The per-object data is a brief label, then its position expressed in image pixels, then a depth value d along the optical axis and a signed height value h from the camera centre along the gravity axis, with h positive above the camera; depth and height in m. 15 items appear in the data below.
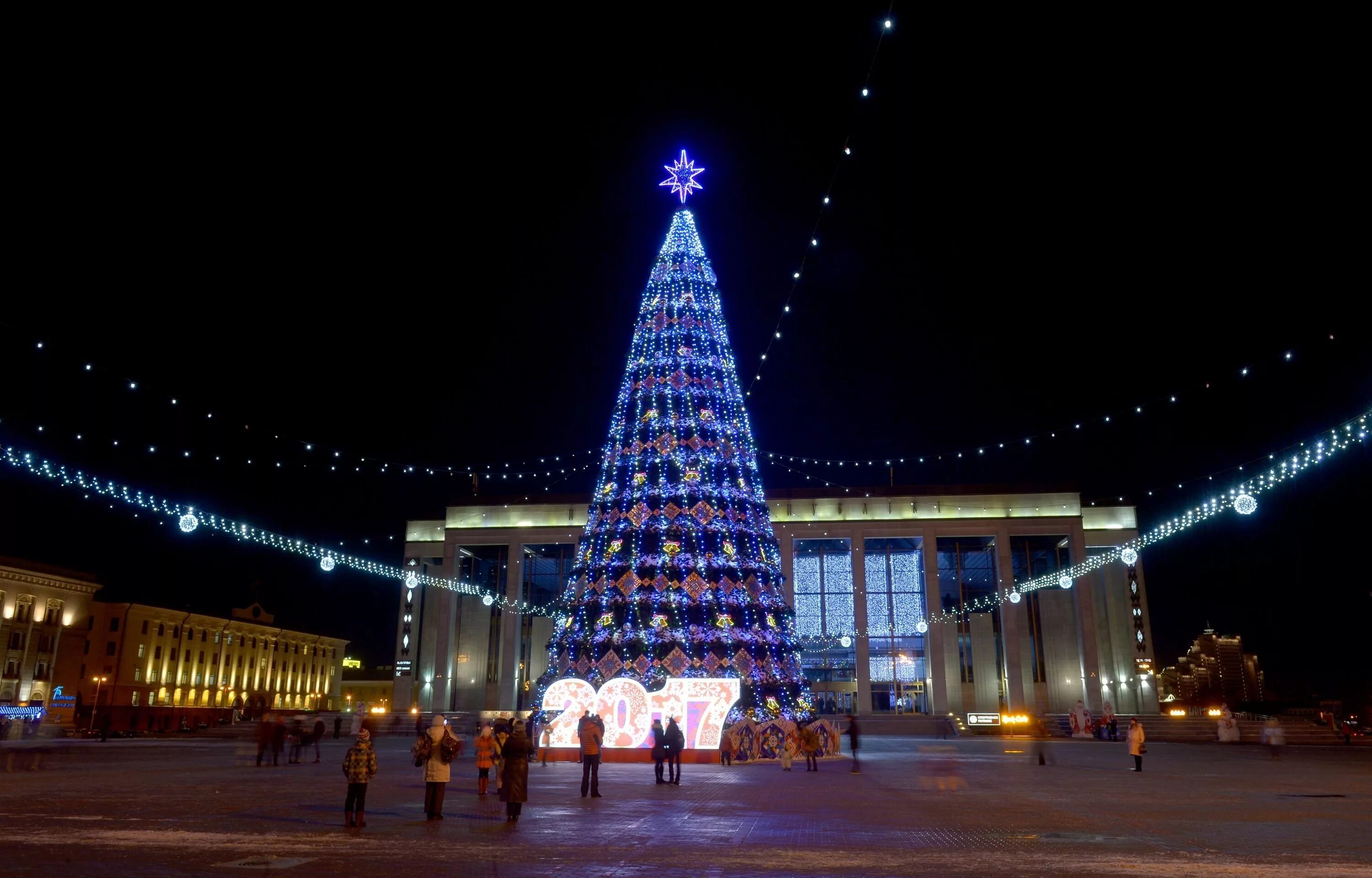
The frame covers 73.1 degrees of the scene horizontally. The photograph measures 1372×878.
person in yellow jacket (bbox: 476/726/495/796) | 14.85 -1.40
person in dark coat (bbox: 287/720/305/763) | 24.28 -1.82
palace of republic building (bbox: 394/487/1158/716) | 51.16 +3.31
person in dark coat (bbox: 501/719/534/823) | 11.20 -1.28
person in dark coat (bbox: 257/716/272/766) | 23.14 -1.54
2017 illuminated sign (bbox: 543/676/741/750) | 22.31 -0.87
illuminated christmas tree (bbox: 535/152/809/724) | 23.33 +3.26
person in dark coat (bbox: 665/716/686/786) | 17.08 -1.43
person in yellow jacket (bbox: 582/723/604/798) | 14.30 -1.27
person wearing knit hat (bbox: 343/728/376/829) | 10.45 -1.16
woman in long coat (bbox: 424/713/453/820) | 11.21 -1.27
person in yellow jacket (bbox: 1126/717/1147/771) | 20.45 -1.57
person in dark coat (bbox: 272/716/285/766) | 23.47 -1.72
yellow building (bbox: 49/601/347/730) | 62.56 +0.10
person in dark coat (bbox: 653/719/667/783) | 17.09 -1.42
